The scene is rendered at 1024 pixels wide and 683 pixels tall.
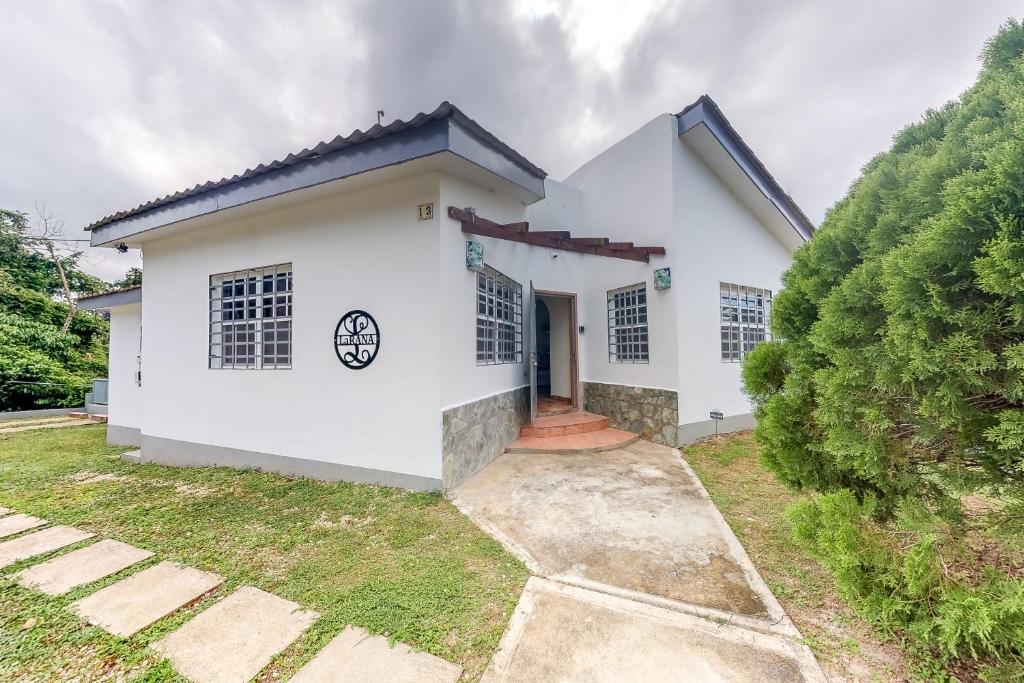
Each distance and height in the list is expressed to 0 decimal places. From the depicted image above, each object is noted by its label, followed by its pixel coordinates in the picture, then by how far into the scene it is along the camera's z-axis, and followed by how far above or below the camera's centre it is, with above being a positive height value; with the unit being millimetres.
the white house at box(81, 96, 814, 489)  4797 +986
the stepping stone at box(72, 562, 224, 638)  2465 -1782
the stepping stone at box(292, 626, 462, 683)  1958 -1734
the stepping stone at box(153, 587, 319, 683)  2059 -1764
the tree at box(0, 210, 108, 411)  12031 +1215
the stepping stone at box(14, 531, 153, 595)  2928 -1794
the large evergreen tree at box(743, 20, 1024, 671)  1585 -100
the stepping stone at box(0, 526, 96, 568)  3331 -1793
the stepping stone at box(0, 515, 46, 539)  3825 -1793
